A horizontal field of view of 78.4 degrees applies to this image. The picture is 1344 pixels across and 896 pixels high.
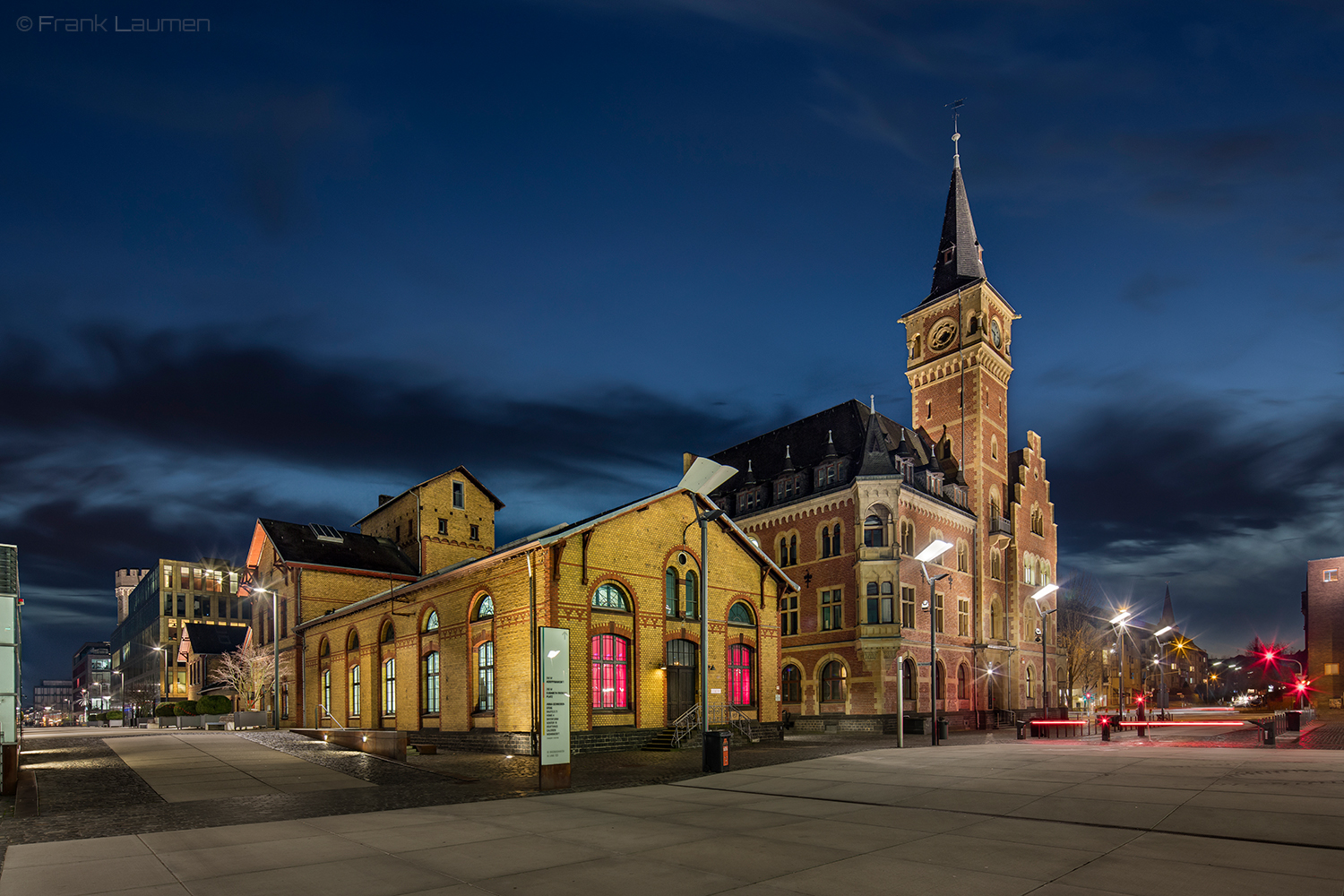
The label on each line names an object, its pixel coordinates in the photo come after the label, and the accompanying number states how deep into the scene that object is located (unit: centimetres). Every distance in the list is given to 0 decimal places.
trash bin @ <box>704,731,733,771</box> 1962
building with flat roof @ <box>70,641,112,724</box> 16638
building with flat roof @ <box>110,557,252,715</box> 11381
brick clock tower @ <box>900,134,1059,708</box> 5191
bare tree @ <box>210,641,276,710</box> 5381
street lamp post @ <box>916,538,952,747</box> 2800
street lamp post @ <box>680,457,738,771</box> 2031
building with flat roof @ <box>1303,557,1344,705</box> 7912
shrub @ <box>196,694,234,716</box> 5306
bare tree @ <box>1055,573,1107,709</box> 6569
